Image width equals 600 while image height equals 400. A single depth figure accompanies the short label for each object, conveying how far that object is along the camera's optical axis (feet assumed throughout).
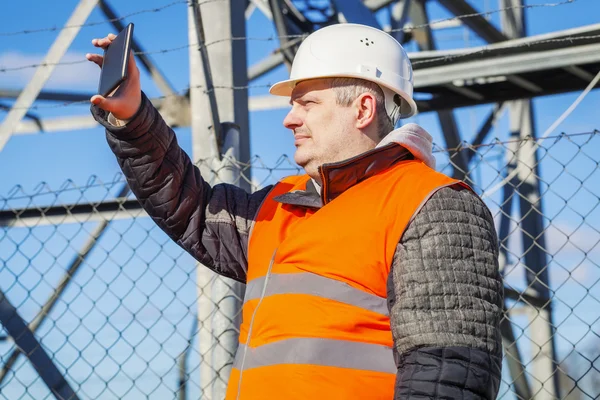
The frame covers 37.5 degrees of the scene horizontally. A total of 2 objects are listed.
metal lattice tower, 13.48
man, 6.67
